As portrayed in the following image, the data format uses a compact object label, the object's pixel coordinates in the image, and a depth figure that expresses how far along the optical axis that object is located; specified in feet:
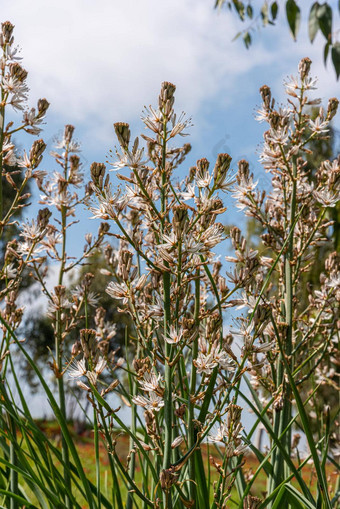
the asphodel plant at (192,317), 4.87
